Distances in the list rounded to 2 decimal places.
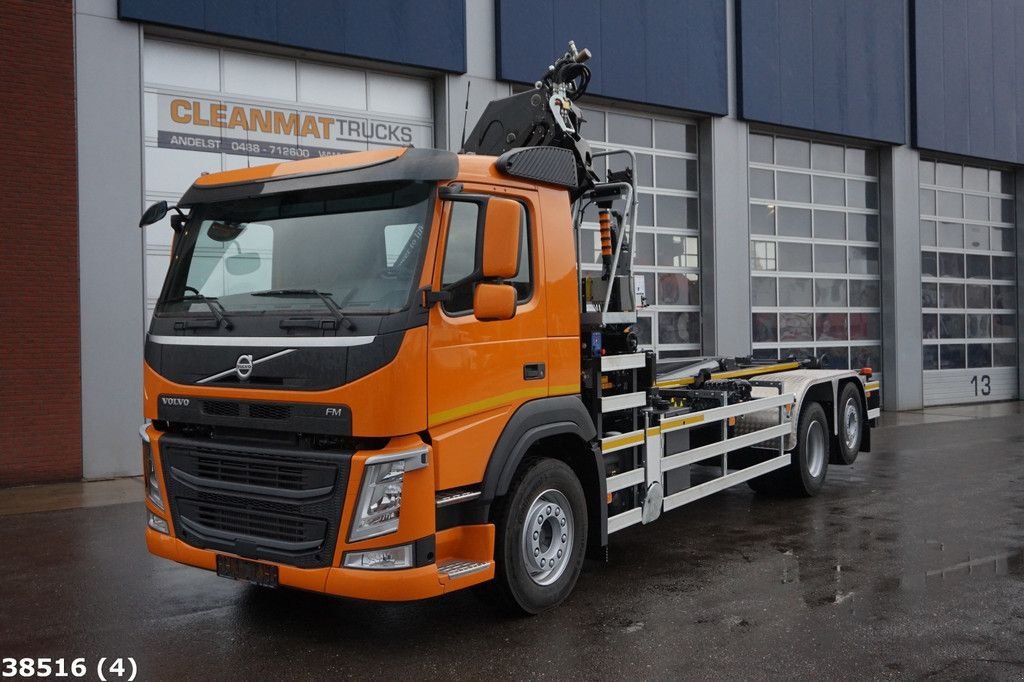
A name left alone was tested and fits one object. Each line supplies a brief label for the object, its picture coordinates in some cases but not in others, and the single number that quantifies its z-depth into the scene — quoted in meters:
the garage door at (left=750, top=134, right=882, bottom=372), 18.11
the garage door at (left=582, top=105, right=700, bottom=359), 16.31
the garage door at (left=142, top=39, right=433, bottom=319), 11.88
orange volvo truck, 4.85
